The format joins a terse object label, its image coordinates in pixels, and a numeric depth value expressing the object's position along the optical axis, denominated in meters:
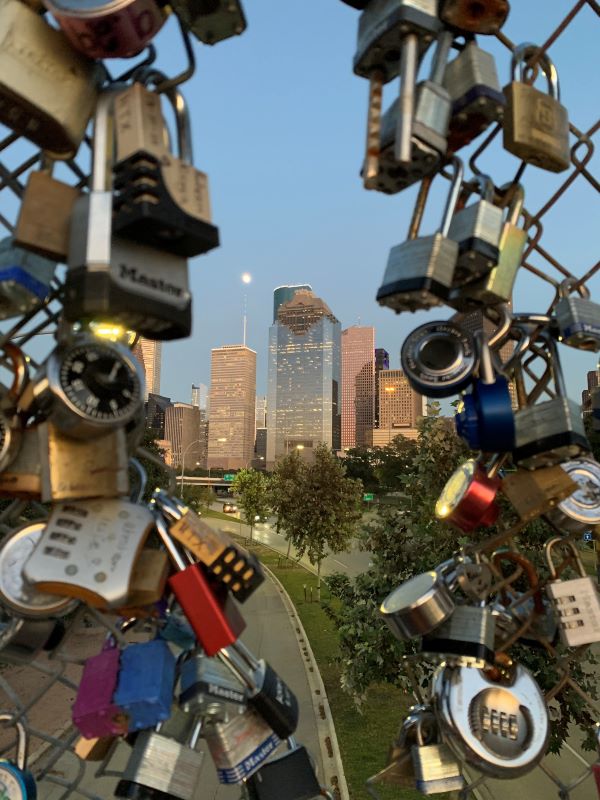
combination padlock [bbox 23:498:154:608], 0.29
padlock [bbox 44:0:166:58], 0.27
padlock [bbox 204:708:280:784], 0.35
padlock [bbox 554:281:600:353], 0.41
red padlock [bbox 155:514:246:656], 0.31
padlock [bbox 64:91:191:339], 0.26
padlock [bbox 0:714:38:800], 0.35
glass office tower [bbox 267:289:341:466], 113.43
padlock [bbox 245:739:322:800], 0.36
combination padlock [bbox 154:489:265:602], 0.31
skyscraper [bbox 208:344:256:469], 109.42
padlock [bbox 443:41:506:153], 0.37
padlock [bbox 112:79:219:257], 0.26
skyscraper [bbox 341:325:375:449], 126.88
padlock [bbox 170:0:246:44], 0.32
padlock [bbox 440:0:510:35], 0.36
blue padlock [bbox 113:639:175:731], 0.30
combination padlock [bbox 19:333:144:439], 0.28
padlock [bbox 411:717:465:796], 0.41
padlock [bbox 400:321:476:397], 0.39
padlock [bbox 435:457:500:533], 0.41
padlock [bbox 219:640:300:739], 0.34
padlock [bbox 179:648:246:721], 0.32
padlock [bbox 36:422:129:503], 0.29
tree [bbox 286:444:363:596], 12.87
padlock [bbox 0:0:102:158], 0.27
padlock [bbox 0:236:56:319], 0.29
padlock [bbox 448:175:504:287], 0.36
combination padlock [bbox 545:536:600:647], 0.44
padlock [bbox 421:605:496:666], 0.39
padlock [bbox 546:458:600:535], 0.43
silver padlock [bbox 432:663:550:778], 0.39
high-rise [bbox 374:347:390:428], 85.75
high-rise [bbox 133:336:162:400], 102.91
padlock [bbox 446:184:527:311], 0.38
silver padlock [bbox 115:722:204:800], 0.32
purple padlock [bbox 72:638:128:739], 0.31
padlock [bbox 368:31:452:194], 0.33
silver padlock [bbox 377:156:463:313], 0.34
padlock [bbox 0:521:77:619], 0.32
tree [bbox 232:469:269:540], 22.91
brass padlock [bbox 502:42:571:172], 0.39
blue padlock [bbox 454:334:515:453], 0.38
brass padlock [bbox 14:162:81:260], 0.27
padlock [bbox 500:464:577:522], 0.40
